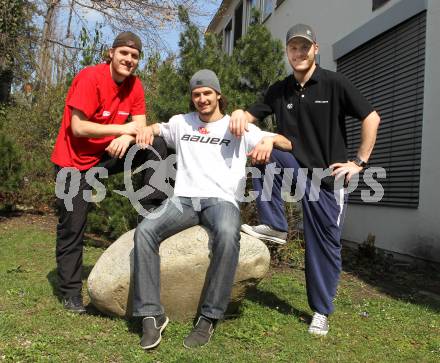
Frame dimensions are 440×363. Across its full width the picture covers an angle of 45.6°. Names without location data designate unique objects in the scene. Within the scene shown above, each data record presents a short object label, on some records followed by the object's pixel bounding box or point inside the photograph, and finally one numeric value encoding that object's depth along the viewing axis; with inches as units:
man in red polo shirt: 163.0
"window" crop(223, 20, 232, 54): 783.6
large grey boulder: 150.8
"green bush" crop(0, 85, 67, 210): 383.9
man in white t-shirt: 141.7
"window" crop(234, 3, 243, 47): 707.4
